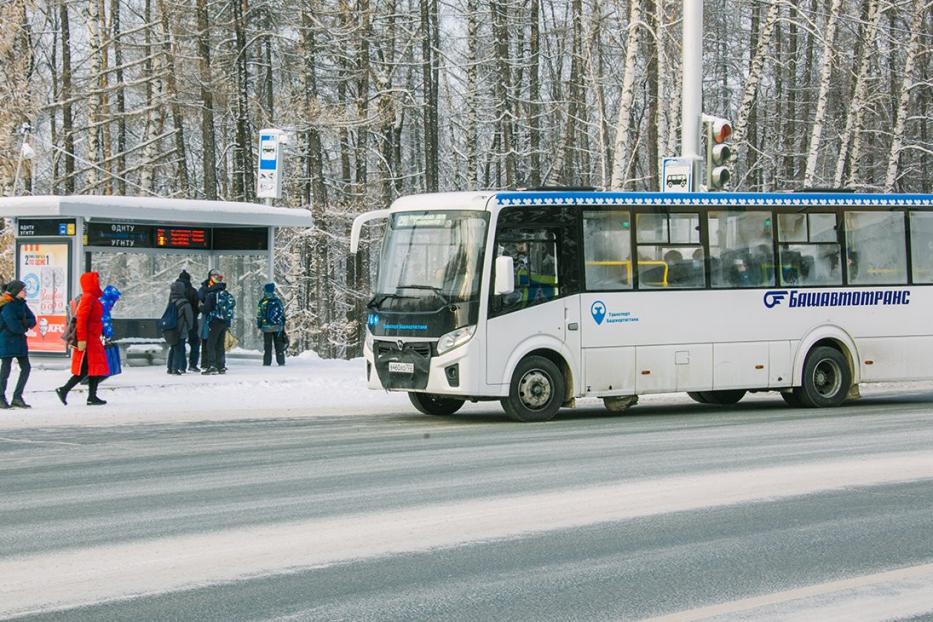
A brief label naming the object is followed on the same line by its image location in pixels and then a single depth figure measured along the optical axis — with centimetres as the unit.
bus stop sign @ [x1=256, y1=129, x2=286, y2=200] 2736
